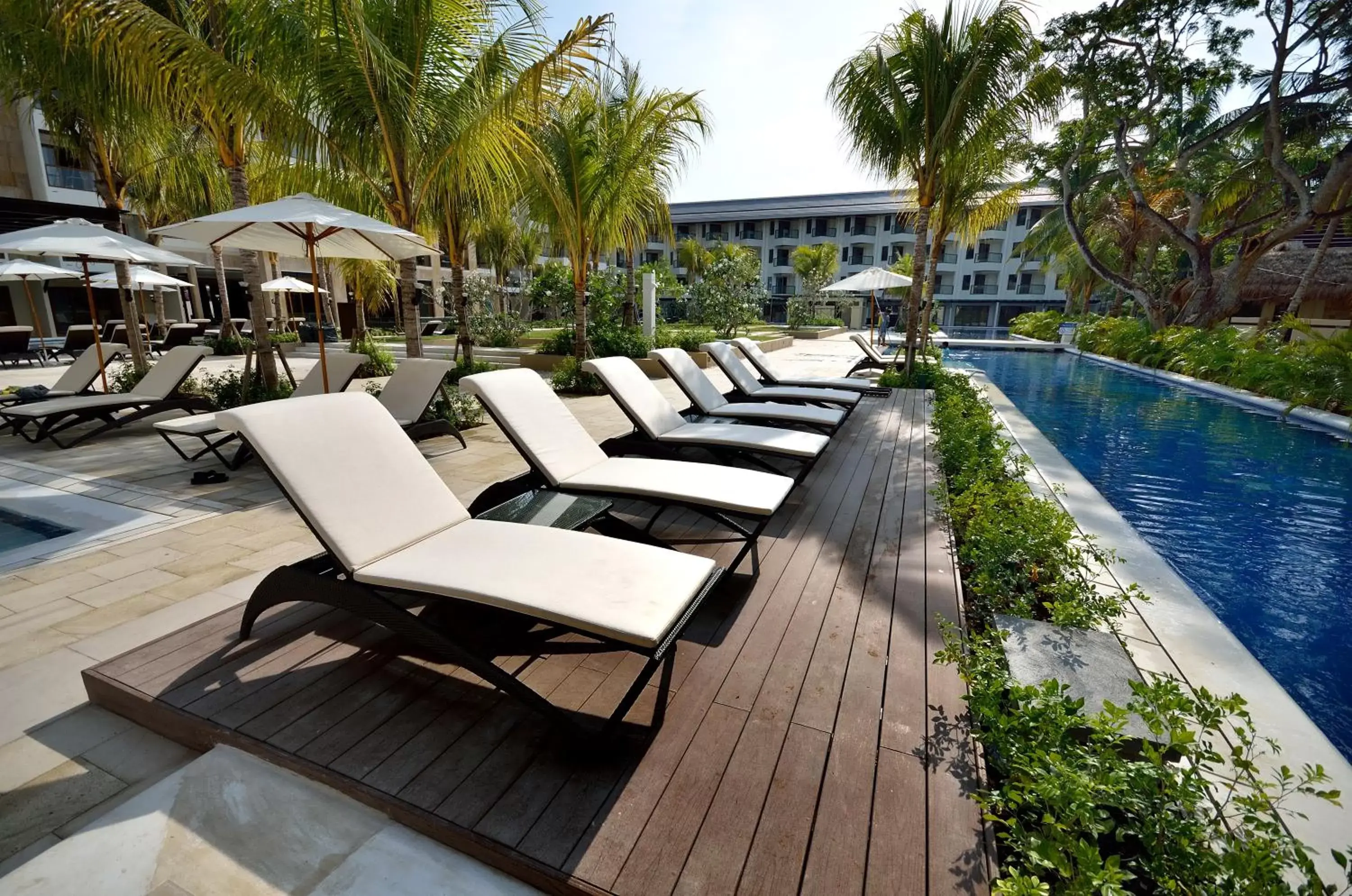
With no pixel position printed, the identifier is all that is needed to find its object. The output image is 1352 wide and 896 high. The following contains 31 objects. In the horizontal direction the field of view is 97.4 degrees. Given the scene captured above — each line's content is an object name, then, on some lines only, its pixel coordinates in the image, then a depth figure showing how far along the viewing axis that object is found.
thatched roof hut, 21.86
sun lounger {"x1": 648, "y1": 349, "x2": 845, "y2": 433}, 5.43
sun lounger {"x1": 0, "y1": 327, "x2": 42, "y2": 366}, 13.96
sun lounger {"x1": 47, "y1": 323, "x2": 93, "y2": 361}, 15.65
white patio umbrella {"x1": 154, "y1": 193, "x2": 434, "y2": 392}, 5.36
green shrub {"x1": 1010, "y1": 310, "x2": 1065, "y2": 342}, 27.16
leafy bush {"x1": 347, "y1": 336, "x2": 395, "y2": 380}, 12.26
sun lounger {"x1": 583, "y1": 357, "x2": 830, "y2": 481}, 4.30
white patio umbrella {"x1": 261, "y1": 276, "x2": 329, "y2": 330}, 16.27
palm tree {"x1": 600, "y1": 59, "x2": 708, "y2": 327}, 9.78
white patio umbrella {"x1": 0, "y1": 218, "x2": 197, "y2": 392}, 6.45
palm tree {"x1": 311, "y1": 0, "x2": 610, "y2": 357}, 6.29
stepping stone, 1.99
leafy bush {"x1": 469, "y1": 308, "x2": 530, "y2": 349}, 17.27
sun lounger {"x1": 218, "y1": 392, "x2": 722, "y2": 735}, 1.94
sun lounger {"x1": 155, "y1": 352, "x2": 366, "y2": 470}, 5.11
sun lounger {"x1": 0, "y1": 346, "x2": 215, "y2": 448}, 6.16
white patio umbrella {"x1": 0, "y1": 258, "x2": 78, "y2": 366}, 10.82
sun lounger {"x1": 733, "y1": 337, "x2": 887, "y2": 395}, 7.83
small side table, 2.84
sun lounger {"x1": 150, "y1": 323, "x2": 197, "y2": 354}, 15.85
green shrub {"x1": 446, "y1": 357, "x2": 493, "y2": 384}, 9.42
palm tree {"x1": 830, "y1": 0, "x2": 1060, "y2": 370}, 8.23
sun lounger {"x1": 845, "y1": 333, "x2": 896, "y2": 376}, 12.47
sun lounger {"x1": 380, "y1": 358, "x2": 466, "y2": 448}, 5.93
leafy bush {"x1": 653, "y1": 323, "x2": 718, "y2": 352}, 15.38
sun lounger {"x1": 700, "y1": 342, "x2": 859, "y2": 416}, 6.73
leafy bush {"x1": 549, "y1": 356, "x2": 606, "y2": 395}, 10.15
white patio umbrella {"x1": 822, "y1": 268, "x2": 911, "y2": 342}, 14.20
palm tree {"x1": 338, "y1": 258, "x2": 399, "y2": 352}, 16.07
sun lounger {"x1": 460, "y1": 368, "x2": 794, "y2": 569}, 3.15
